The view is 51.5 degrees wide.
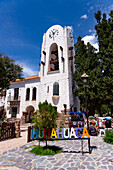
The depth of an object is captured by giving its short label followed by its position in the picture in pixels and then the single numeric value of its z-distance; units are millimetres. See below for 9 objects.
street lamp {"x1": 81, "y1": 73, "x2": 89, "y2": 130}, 8016
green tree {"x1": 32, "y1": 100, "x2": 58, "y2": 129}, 6414
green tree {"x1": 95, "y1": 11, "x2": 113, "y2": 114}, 17725
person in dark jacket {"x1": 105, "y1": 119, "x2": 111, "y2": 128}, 14008
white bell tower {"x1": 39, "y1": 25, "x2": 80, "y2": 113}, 19908
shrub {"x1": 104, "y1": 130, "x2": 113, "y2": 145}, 8078
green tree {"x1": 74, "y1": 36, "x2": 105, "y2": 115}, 18422
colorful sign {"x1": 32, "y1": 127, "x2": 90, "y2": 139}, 6332
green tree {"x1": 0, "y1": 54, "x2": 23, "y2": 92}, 16258
